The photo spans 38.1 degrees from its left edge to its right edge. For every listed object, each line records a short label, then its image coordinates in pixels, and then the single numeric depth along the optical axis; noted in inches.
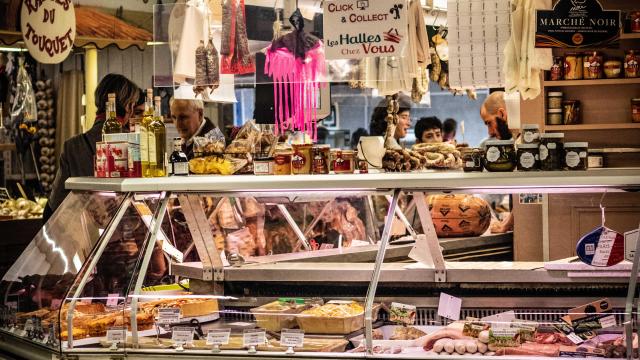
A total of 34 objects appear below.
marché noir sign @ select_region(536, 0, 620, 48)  194.1
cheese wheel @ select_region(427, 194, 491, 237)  272.5
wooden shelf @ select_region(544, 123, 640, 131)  313.0
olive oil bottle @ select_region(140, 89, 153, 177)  191.8
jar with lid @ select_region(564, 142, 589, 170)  166.2
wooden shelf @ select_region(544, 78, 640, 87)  310.0
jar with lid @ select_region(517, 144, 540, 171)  168.1
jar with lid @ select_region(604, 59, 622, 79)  311.3
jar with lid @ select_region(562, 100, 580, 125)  320.5
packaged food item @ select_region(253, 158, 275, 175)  189.5
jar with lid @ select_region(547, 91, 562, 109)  318.3
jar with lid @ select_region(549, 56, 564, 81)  315.6
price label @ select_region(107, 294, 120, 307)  176.2
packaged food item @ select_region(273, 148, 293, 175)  188.4
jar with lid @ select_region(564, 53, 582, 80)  314.0
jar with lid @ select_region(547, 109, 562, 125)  319.9
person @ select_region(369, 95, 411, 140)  394.0
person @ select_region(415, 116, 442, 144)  403.9
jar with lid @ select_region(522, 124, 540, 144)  170.7
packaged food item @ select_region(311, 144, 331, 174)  185.8
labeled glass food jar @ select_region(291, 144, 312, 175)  186.2
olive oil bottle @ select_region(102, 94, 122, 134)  204.5
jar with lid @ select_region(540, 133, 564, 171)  167.8
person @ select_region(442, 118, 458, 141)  471.5
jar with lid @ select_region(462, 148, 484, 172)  173.0
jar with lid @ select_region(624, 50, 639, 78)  309.3
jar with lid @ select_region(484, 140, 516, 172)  169.3
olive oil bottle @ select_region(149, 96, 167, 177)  192.4
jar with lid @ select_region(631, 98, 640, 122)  312.7
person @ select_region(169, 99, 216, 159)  302.5
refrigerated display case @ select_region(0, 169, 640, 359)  162.4
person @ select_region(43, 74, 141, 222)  254.1
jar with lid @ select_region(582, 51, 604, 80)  311.9
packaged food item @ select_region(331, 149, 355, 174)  186.2
